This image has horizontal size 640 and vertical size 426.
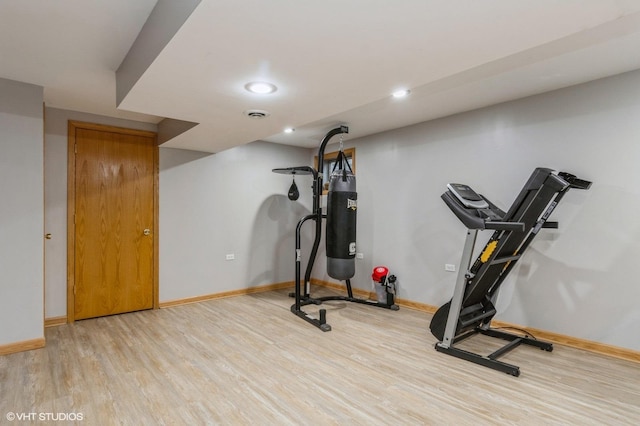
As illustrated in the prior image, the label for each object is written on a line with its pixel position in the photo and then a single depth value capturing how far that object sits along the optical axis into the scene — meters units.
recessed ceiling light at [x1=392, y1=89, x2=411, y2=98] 3.34
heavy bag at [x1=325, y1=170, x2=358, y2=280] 4.56
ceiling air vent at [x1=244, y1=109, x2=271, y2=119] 3.04
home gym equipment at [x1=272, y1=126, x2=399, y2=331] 4.56
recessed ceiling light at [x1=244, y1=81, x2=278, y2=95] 2.40
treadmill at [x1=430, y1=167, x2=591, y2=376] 2.84
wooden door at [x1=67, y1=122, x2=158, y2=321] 4.02
